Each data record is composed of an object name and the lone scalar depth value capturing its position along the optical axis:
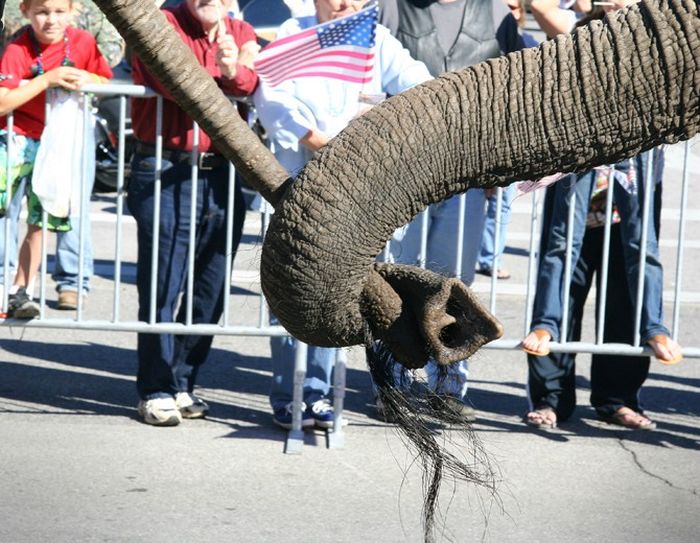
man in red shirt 11.54
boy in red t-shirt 11.79
